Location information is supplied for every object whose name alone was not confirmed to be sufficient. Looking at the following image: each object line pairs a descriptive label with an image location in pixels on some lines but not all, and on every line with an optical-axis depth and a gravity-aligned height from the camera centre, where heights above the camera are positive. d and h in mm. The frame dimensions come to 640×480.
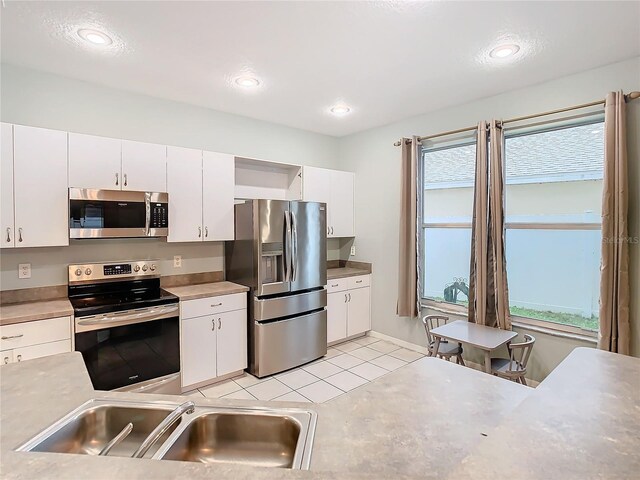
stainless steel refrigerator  3404 -393
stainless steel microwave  2723 +214
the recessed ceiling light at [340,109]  3680 +1432
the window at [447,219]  3730 +210
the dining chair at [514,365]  2713 -1077
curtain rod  2555 +1097
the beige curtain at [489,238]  3244 -5
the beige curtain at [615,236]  2559 +9
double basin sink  1109 -643
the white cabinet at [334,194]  4316 +578
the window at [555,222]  2891 +139
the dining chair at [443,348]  3166 -1060
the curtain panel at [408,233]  4004 +57
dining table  2781 -875
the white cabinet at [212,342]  3092 -995
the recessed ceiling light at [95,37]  2248 +1368
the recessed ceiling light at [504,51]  2447 +1374
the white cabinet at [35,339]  2297 -702
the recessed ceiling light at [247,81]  2951 +1394
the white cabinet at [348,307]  4242 -901
